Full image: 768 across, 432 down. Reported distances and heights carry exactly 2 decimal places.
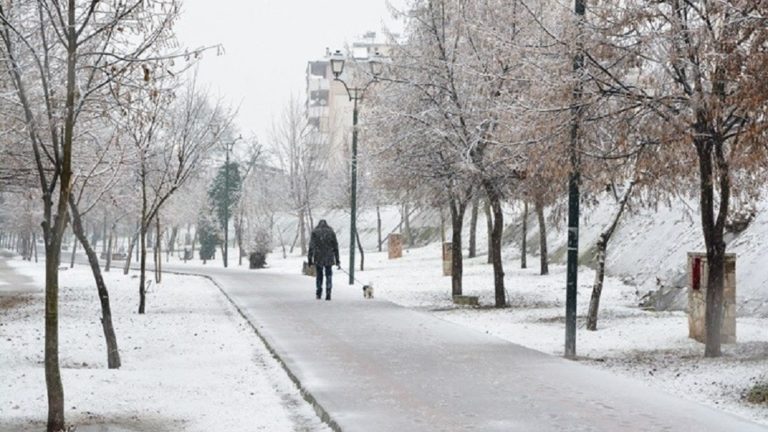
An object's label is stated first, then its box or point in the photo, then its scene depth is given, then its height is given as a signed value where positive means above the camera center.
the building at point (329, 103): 67.12 +13.78
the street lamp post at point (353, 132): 26.21 +2.92
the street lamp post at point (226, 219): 55.13 +1.09
